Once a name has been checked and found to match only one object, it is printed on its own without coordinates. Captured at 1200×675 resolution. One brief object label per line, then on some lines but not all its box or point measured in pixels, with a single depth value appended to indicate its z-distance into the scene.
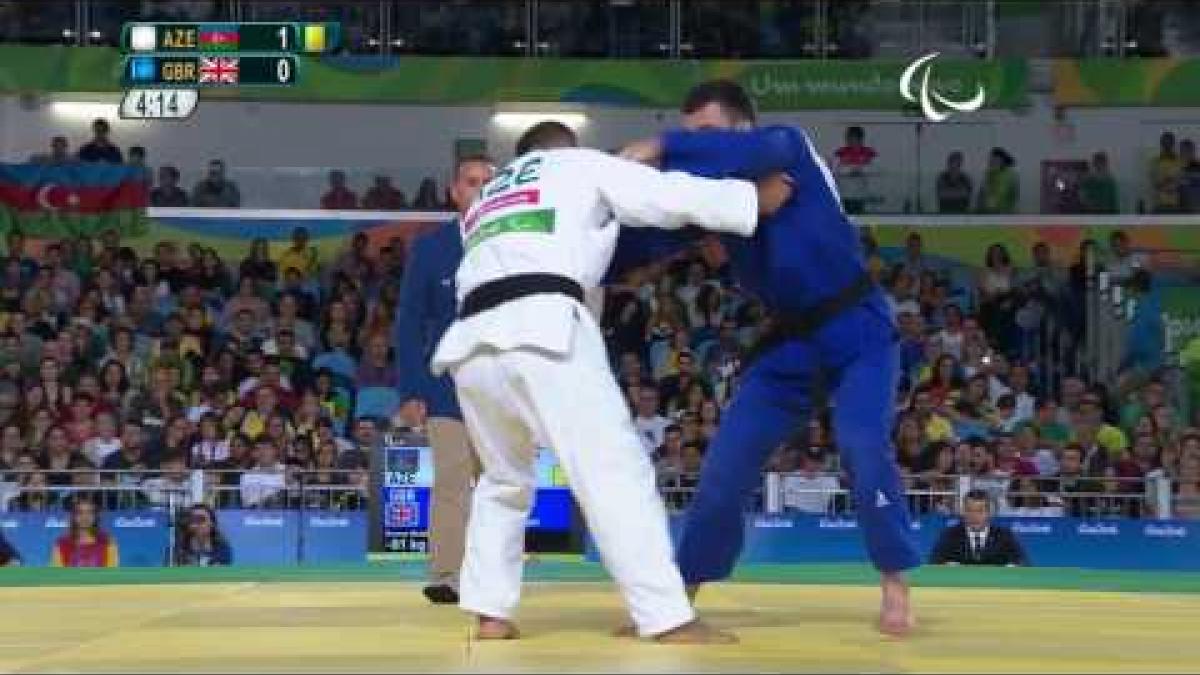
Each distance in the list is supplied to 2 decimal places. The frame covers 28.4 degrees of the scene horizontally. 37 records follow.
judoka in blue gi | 7.18
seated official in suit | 13.55
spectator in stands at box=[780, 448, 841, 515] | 15.63
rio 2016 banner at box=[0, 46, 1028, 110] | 24.30
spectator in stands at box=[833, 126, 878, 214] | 23.94
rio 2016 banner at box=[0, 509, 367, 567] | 14.50
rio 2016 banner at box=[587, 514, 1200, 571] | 14.62
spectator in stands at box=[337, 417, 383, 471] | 14.45
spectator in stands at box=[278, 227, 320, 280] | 23.50
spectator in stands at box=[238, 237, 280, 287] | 23.05
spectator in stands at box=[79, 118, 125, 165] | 24.39
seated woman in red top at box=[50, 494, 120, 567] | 14.47
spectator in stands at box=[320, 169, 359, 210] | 24.17
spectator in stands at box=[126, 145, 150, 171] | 24.39
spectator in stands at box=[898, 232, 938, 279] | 22.98
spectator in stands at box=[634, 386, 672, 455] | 17.94
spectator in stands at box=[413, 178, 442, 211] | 24.02
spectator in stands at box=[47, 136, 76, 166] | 24.41
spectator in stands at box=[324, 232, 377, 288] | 23.09
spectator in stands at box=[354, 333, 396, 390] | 20.52
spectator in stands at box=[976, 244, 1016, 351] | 22.42
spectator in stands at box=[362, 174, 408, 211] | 24.20
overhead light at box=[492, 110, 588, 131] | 25.72
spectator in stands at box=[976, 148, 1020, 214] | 24.30
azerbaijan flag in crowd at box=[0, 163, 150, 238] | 24.08
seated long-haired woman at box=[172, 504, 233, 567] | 14.56
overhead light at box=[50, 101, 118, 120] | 25.78
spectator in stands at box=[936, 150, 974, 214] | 24.17
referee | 8.75
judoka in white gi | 6.51
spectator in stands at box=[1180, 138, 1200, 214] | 23.94
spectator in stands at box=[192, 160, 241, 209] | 24.28
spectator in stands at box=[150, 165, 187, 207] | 24.28
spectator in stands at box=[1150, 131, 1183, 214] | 24.03
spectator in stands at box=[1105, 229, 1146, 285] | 22.97
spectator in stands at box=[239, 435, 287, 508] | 15.80
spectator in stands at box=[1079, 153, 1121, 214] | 24.17
